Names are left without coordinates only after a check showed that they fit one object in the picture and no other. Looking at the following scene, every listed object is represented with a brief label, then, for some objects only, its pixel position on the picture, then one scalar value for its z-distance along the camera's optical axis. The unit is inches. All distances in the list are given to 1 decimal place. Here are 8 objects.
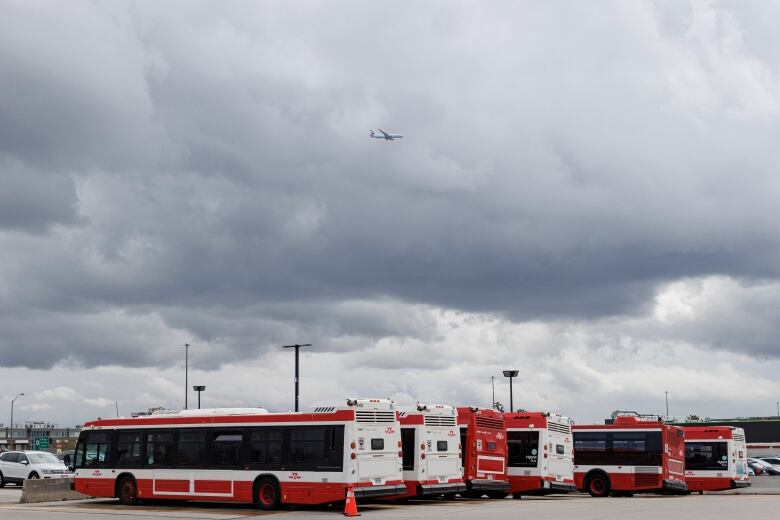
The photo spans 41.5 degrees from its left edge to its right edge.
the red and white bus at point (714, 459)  1644.9
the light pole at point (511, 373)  2442.2
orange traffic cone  983.0
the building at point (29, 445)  5291.3
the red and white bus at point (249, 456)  1042.7
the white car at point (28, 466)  1737.7
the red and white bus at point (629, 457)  1460.4
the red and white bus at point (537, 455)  1348.4
